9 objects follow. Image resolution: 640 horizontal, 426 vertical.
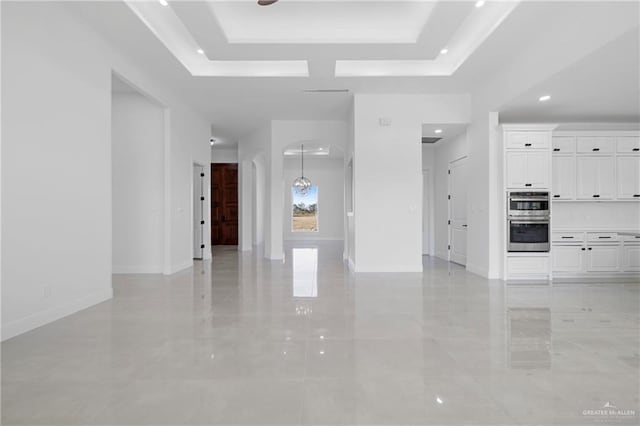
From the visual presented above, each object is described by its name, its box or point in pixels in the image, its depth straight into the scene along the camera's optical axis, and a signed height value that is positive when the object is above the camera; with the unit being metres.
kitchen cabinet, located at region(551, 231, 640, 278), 5.79 -0.73
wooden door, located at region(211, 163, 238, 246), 11.84 +0.31
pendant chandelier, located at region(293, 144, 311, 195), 12.19 +0.99
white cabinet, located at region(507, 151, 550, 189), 5.70 +0.65
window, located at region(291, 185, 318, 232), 13.91 -0.01
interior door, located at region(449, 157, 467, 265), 7.39 -0.02
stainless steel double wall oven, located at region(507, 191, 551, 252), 5.69 -0.17
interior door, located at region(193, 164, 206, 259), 8.42 -0.01
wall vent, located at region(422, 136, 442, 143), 8.23 +1.67
